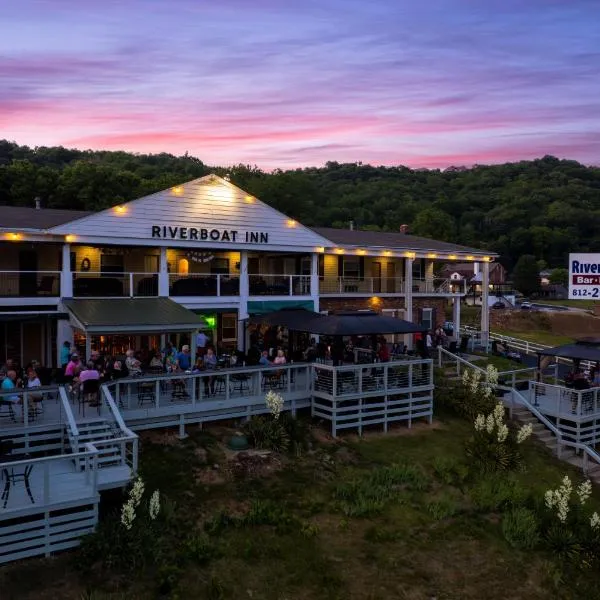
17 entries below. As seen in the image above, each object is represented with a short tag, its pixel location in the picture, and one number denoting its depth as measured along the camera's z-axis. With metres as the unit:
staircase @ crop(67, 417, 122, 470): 12.59
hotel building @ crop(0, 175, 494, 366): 20.47
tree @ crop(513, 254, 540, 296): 91.50
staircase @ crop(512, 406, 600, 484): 18.38
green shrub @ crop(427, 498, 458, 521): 13.98
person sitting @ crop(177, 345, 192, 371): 18.05
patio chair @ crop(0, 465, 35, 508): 10.77
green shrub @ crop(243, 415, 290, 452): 15.83
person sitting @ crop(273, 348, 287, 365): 18.93
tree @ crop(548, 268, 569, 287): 99.31
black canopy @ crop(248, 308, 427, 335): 18.25
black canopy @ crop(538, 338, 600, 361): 20.28
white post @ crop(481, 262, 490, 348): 33.34
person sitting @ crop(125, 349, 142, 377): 16.77
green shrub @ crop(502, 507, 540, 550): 13.20
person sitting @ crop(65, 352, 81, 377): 15.67
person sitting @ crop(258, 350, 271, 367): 18.95
